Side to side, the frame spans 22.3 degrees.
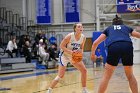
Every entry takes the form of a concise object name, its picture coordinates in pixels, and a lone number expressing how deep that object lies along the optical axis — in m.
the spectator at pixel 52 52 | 22.39
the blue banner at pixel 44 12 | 27.62
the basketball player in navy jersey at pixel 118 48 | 6.34
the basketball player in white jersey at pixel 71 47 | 8.20
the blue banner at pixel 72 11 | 27.34
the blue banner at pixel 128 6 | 26.03
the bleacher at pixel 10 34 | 19.56
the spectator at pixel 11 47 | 20.70
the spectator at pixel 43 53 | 21.79
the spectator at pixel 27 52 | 21.61
